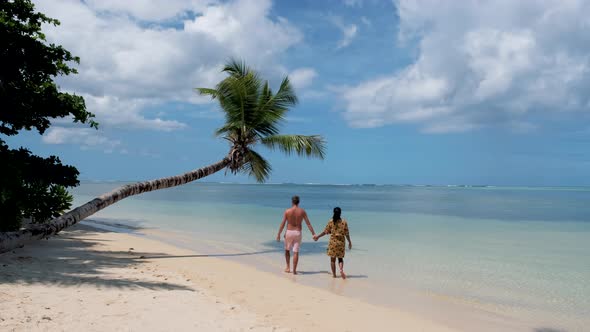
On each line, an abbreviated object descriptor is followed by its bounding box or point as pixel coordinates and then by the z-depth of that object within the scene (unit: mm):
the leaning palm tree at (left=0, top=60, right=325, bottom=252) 12914
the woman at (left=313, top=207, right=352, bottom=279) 8656
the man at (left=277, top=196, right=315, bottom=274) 9023
